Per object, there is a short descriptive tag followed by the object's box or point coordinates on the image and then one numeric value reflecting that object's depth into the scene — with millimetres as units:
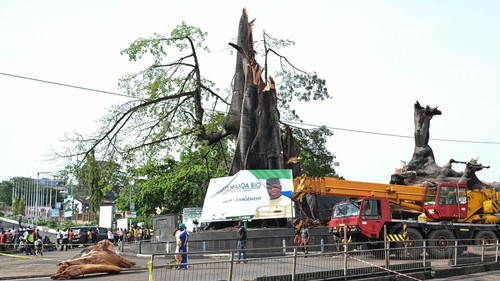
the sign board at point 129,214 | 56125
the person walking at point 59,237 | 44775
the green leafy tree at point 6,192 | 184375
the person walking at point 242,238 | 22222
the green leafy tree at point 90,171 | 30922
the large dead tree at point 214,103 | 32406
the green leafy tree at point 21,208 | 117962
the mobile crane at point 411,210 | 22891
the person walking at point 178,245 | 16756
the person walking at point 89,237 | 43938
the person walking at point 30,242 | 36591
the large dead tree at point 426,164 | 36312
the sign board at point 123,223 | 58259
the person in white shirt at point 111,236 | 45975
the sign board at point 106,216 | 61250
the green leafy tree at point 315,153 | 44000
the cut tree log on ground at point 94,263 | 17562
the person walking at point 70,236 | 43625
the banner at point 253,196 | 28969
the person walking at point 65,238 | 43812
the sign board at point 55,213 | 128125
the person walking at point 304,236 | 25359
